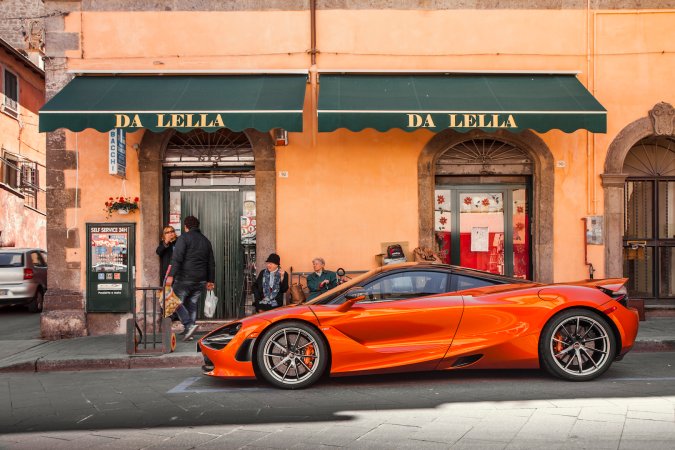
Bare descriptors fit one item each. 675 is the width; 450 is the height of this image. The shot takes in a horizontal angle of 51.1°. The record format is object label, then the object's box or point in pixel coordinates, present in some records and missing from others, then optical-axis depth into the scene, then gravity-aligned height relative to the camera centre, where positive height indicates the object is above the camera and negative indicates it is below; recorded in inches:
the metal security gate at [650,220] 502.3 +8.9
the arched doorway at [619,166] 479.2 +45.3
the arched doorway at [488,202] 488.7 +21.9
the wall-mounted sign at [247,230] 490.3 +2.5
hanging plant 470.6 +19.3
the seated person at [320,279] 438.3 -28.7
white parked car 689.6 -43.9
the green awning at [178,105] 413.4 +77.7
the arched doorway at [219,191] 488.4 +29.9
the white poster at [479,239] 498.3 -4.3
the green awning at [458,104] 418.3 +78.5
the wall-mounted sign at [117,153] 448.5 +52.3
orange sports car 279.6 -40.9
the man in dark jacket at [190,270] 422.9 -22.0
